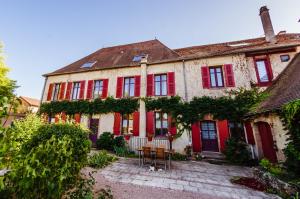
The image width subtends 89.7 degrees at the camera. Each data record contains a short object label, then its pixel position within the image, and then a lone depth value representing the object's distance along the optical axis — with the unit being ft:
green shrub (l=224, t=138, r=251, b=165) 27.66
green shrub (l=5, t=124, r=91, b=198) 7.60
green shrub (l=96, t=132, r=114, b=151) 35.19
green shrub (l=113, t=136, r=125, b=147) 35.24
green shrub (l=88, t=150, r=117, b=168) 23.13
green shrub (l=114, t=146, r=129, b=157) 32.14
